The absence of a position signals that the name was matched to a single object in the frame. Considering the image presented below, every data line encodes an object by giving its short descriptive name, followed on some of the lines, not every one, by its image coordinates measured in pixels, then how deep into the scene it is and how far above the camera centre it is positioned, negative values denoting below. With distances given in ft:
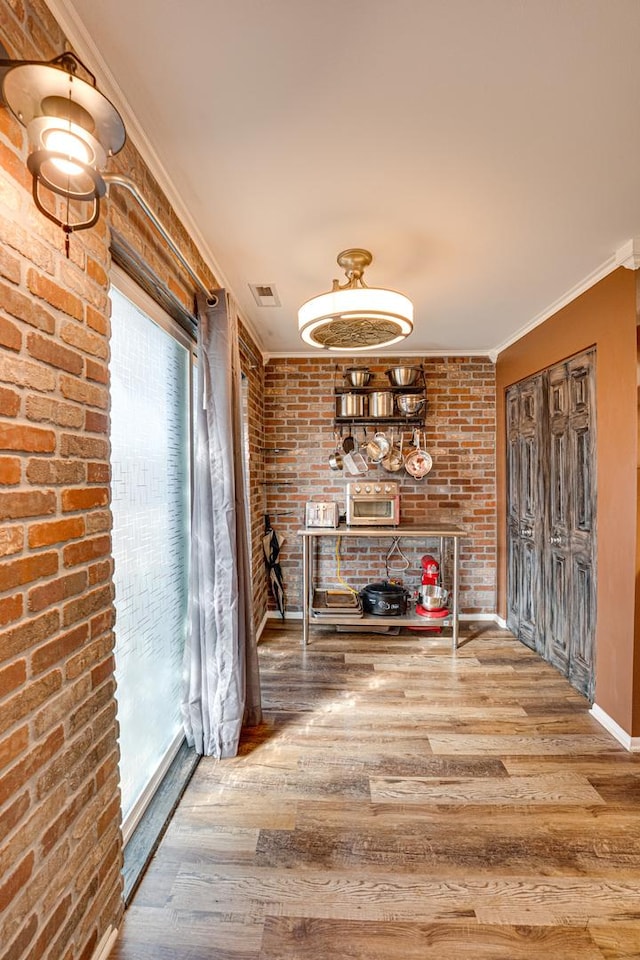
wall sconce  2.66 +2.36
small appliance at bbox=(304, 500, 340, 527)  11.78 -0.98
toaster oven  11.61 -0.60
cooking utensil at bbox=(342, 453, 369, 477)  12.62 +0.40
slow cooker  11.29 -3.22
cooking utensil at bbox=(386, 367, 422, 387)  12.01 +2.84
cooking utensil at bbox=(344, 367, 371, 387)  12.24 +2.87
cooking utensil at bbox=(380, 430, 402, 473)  12.49 +0.51
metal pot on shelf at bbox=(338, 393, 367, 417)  12.21 +2.06
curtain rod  3.59 +2.85
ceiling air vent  8.33 +3.68
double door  8.32 -0.86
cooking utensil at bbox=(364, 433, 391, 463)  12.45 +0.85
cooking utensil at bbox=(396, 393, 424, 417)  12.20 +2.10
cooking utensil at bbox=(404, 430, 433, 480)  12.54 +0.42
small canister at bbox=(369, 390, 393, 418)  12.18 +2.07
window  5.16 -0.66
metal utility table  10.68 -2.55
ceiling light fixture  5.80 +2.30
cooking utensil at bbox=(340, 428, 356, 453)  12.60 +0.98
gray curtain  6.43 -1.25
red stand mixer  11.37 -3.12
